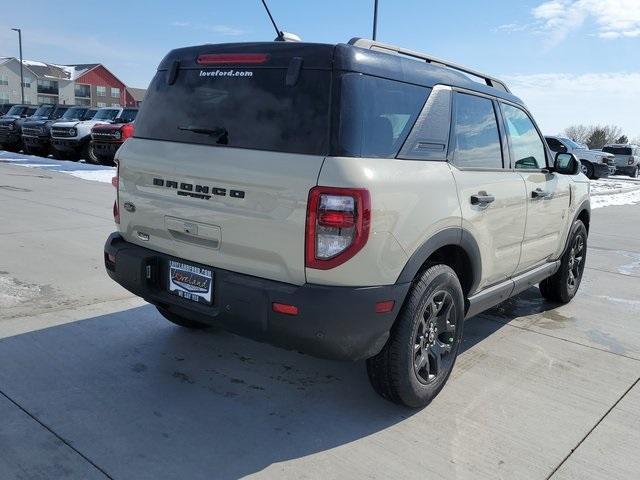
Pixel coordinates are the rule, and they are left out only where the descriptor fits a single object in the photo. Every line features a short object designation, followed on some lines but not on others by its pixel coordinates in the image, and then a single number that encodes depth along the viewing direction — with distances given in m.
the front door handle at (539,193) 4.15
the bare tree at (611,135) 75.24
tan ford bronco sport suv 2.66
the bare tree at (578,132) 89.16
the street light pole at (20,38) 42.09
